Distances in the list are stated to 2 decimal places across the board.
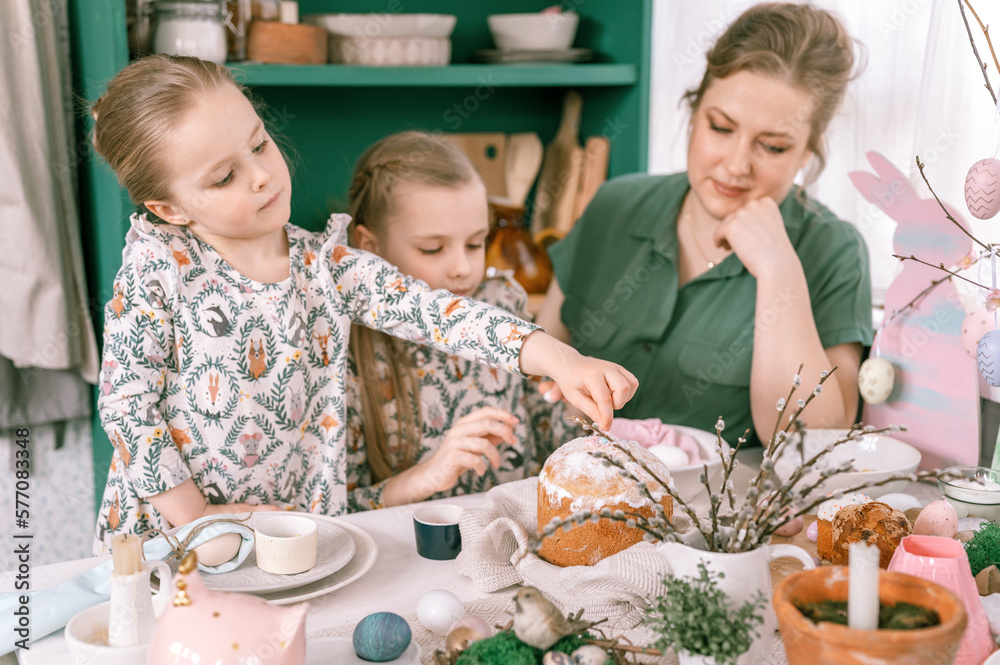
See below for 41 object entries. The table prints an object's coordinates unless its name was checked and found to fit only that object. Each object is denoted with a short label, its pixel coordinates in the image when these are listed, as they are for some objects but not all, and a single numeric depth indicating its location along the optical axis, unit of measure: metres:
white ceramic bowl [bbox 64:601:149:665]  0.75
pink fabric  1.35
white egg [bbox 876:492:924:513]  1.15
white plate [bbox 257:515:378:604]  0.96
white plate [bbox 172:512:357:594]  0.96
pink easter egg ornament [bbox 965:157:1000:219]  1.06
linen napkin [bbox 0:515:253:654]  0.88
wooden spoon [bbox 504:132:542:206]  2.62
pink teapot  0.67
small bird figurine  0.74
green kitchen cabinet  1.99
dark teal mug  1.06
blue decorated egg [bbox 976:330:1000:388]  1.14
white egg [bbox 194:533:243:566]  0.98
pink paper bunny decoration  1.37
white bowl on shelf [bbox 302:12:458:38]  2.11
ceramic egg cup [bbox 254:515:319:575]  0.99
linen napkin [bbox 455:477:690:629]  0.90
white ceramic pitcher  0.75
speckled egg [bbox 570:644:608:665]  0.74
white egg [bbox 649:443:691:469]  1.25
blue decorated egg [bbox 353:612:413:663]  0.82
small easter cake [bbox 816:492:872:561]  1.04
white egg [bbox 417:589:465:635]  0.89
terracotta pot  0.63
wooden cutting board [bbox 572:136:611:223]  2.53
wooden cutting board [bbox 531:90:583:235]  2.59
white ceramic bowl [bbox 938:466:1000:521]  1.13
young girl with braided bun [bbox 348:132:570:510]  1.52
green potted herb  0.70
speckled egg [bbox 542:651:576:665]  0.73
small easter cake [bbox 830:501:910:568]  0.98
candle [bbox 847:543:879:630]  0.66
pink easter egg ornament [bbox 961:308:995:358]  1.22
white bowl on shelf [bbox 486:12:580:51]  2.31
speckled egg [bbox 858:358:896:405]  1.45
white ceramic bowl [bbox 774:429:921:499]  1.26
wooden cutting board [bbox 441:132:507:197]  2.59
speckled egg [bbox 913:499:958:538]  1.02
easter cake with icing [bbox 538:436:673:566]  0.98
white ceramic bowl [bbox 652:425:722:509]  1.19
